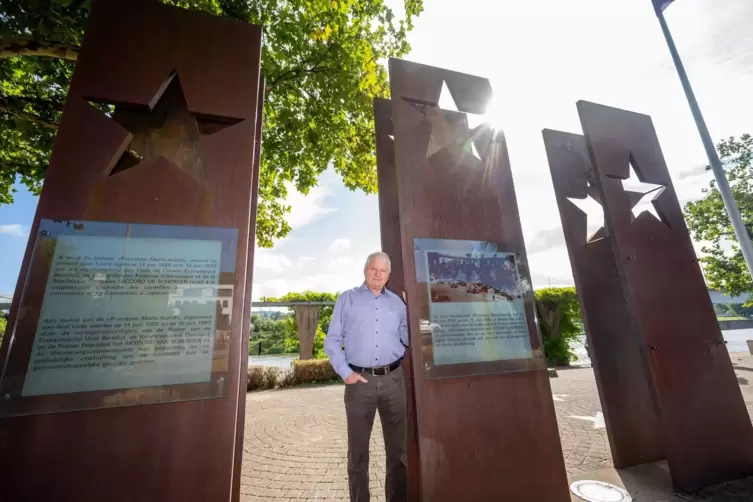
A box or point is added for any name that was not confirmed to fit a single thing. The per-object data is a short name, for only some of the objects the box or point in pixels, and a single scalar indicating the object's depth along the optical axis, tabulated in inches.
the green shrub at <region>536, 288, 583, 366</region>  481.1
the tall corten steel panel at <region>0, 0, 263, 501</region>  61.6
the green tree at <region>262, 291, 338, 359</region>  517.3
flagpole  164.6
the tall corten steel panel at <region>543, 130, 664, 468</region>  137.6
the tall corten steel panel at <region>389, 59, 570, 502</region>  87.2
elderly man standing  97.1
